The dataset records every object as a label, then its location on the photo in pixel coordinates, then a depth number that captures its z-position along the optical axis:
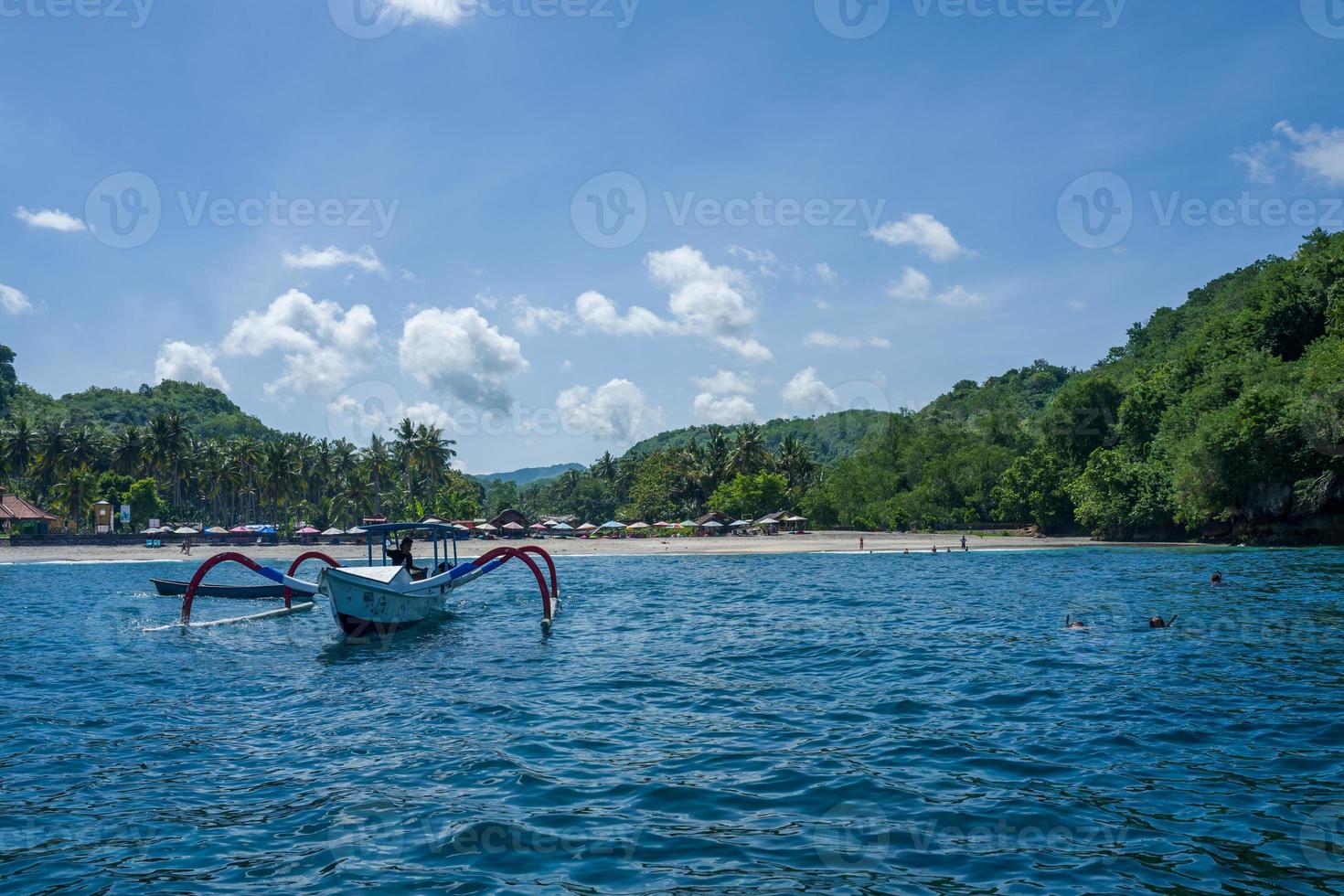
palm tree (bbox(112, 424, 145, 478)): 101.75
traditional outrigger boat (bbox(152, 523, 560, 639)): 21.56
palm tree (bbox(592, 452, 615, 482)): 163.62
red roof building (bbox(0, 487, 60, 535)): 89.62
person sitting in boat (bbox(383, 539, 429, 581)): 24.39
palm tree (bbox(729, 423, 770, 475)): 124.94
